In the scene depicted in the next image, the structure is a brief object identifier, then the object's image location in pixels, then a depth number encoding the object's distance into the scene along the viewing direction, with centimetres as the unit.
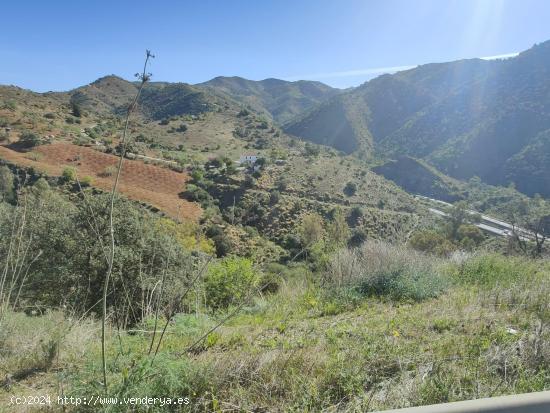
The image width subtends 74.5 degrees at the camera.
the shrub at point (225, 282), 1065
